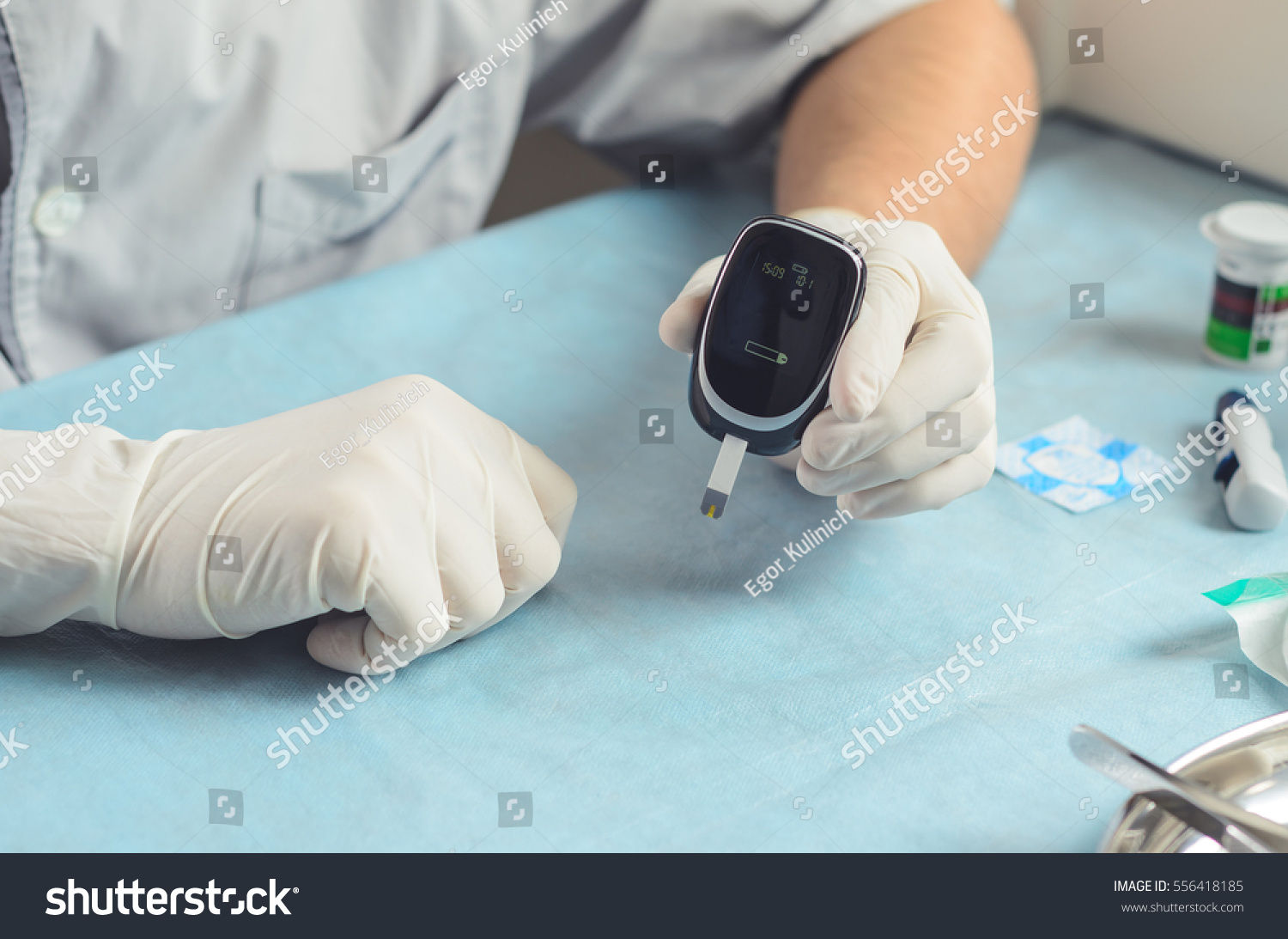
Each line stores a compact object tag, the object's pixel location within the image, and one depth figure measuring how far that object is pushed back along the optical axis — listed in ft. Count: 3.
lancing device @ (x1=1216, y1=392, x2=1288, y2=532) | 2.93
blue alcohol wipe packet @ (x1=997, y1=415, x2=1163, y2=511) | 3.01
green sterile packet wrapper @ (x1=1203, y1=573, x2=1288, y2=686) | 2.79
